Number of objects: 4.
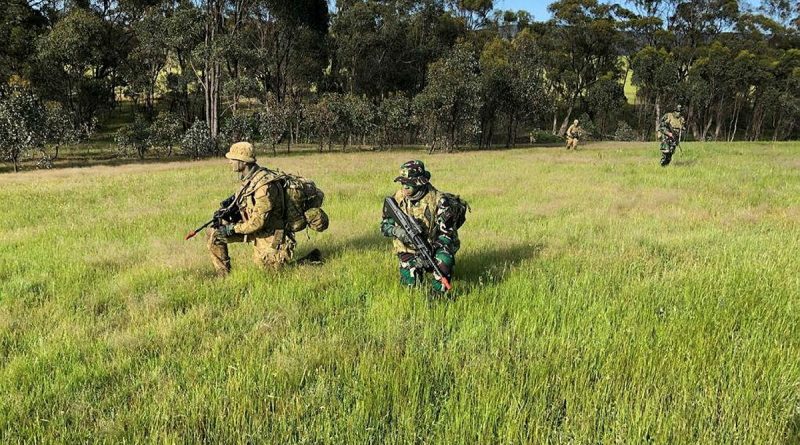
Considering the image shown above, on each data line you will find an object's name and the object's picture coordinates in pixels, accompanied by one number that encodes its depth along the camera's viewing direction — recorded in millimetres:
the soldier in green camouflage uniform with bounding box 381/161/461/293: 5234
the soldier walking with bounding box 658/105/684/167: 17703
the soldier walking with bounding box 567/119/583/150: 30561
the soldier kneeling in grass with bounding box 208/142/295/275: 6285
